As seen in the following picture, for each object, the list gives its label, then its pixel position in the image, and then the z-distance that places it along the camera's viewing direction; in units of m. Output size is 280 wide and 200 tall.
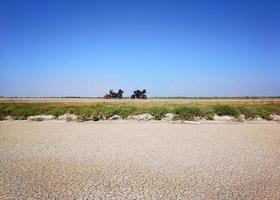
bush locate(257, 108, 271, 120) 21.12
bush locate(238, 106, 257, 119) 21.34
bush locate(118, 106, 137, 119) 21.73
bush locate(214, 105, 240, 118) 21.95
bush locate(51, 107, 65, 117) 22.38
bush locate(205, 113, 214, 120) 20.46
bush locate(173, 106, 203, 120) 20.54
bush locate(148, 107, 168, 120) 21.05
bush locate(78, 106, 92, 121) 20.38
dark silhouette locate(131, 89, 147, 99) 56.38
